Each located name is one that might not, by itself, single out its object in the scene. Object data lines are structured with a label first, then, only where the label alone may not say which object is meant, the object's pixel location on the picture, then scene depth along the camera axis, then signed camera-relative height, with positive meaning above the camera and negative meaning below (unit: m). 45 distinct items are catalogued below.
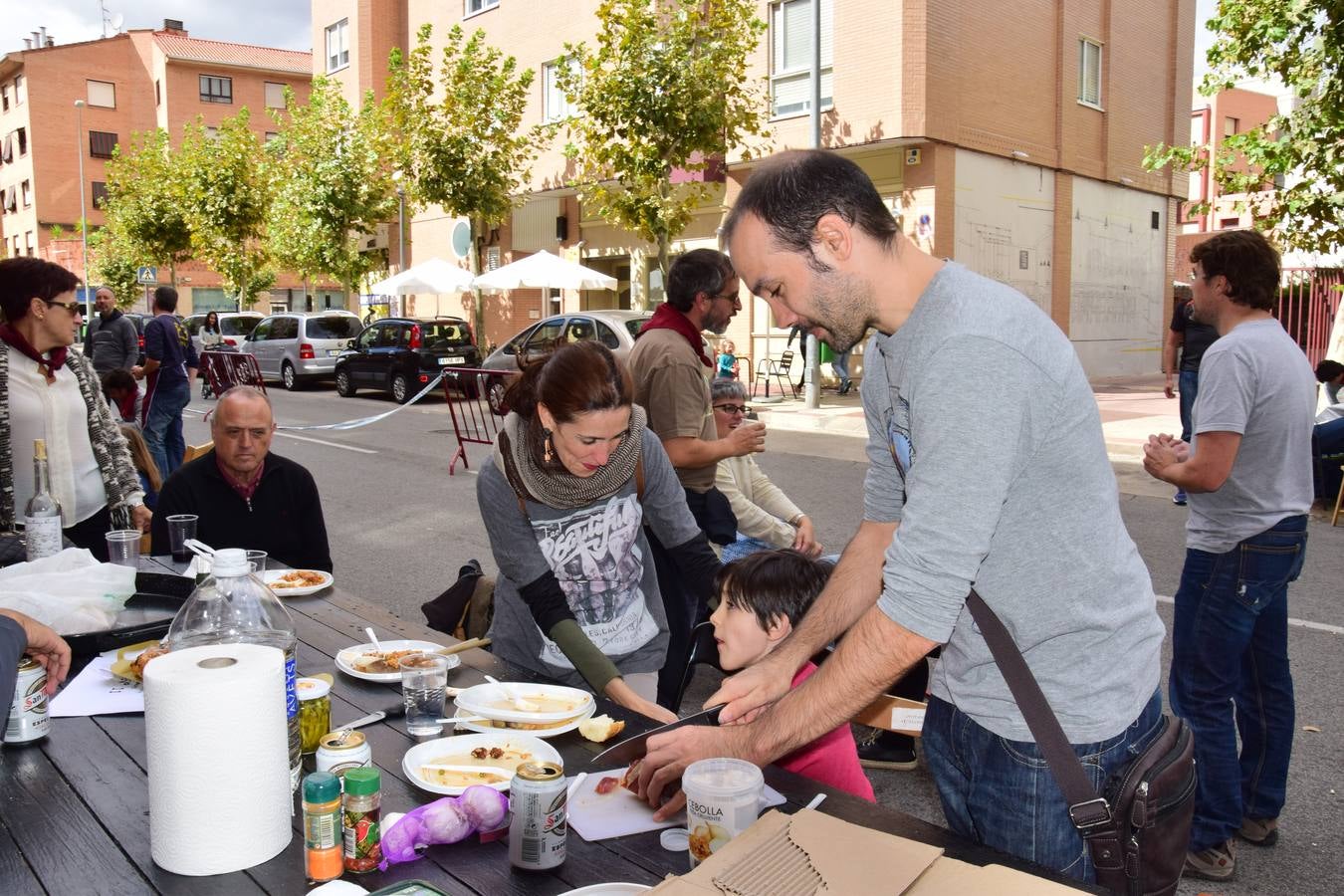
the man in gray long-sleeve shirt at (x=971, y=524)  1.71 -0.31
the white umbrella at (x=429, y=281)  21.89 +1.40
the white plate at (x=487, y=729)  2.42 -0.90
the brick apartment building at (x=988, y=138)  17.91 +3.79
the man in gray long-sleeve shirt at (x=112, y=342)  10.90 +0.08
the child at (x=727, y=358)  18.11 -0.25
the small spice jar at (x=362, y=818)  1.74 -0.80
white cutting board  1.97 -0.91
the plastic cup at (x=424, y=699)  2.43 -0.82
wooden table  1.79 -0.92
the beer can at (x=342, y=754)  1.88 -0.74
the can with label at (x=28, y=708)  2.36 -0.82
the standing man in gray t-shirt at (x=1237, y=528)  3.28 -0.60
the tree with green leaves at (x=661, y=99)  16.55 +3.98
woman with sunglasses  4.69 -0.31
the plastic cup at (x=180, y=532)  3.91 -0.70
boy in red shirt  2.91 -0.72
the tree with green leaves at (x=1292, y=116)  10.38 +2.30
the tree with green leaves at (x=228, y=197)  33.75 +4.97
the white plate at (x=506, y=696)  2.44 -0.87
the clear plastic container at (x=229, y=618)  2.22 -0.58
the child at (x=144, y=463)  6.34 -0.70
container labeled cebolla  1.73 -0.77
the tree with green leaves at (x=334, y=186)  27.08 +4.28
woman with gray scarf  2.97 -0.56
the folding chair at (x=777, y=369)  19.60 -0.51
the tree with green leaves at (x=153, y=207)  37.47 +5.17
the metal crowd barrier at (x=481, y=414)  11.92 -0.93
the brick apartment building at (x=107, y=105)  55.50 +13.61
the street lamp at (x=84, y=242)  48.38 +5.13
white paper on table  2.59 -0.89
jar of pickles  2.32 -0.82
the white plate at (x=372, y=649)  2.79 -0.88
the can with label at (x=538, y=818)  1.78 -0.81
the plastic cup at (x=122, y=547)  3.84 -0.73
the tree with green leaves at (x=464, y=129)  21.92 +4.65
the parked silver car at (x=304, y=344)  22.84 +0.07
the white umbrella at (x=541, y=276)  19.73 +1.35
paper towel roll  1.62 -0.66
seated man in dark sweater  4.34 -0.62
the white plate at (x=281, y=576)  3.72 -0.87
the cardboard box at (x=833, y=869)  1.42 -0.75
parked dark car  19.59 -0.12
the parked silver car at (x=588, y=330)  15.38 +0.25
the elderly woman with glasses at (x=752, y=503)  4.88 -0.78
